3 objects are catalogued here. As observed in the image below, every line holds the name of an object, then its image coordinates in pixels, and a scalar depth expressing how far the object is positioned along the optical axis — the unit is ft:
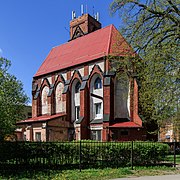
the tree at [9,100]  46.67
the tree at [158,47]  56.80
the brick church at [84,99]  109.60
